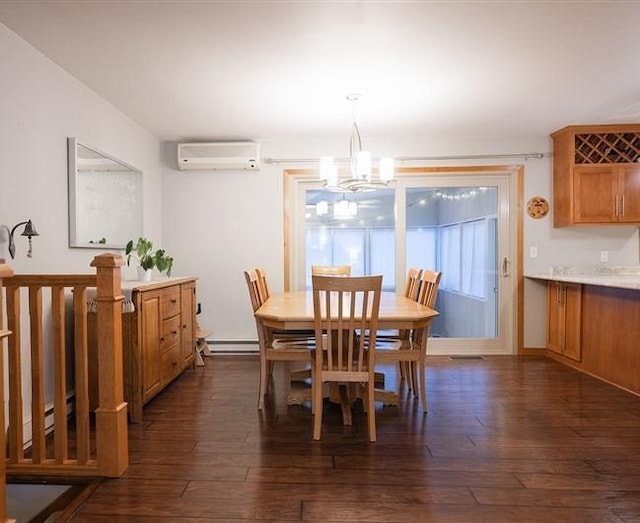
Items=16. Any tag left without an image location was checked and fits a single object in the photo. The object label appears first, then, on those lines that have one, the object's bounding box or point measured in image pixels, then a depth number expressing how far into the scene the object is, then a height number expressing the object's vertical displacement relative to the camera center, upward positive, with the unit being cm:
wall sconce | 226 +12
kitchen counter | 385 -23
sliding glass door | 445 +12
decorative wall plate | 435 +48
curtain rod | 436 +100
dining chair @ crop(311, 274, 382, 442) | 226 -49
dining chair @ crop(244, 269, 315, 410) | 274 -65
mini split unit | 430 +103
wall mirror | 285 +44
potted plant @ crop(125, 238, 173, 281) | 330 -5
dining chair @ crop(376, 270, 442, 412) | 262 -64
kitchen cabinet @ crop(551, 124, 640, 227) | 400 +74
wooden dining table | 241 -38
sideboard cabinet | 266 -63
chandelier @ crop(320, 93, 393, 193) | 302 +58
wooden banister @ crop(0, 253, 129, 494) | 197 -60
